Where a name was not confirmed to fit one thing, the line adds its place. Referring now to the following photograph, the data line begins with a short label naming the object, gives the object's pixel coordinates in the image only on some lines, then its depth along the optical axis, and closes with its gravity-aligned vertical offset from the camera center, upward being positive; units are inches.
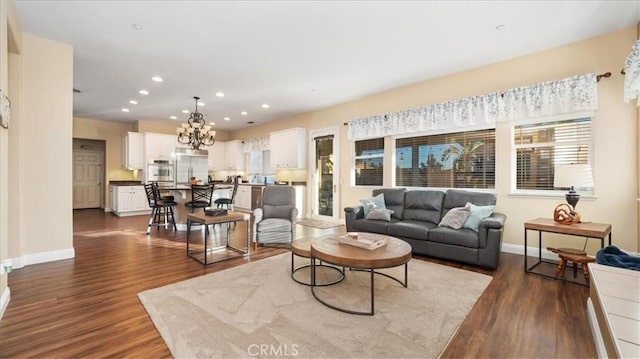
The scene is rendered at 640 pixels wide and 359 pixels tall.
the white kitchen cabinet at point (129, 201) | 307.1 -27.6
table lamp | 119.8 +0.5
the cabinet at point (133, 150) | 320.8 +30.7
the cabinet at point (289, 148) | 290.0 +31.0
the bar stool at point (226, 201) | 224.3 -19.7
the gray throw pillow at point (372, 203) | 183.6 -17.1
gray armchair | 171.0 -25.5
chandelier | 240.7 +39.3
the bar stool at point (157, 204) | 217.6 -21.7
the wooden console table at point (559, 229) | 111.5 -21.4
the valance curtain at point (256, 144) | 345.7 +42.8
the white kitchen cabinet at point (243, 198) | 340.5 -26.0
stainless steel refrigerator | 341.7 +14.4
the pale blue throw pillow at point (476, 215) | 143.9 -19.5
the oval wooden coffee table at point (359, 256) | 90.3 -26.7
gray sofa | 132.7 -27.1
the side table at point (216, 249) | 143.4 -42.1
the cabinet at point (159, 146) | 324.2 +37.2
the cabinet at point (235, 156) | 383.2 +29.1
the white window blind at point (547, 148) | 142.0 +16.1
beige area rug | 71.9 -43.5
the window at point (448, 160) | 175.0 +12.2
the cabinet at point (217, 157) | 385.0 +28.5
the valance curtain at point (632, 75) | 110.0 +42.0
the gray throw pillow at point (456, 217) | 147.6 -21.4
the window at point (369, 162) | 229.3 +13.3
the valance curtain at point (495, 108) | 137.8 +41.7
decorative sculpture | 124.9 -16.9
